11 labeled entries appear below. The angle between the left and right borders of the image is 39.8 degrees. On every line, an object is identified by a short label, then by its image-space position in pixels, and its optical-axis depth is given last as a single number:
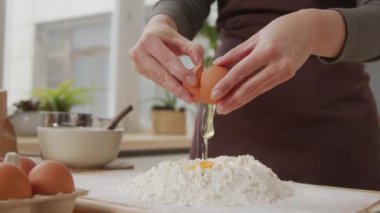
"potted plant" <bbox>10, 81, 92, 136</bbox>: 2.20
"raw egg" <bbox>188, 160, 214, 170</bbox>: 0.84
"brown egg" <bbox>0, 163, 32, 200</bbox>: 0.57
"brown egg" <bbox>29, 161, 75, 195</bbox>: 0.62
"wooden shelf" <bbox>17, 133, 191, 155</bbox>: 1.89
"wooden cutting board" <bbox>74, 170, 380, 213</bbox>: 0.72
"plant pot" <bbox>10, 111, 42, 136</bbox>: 2.20
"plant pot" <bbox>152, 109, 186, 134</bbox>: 2.90
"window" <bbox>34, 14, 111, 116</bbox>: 3.08
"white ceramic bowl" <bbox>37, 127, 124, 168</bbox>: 1.17
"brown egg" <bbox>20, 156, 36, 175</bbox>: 0.68
